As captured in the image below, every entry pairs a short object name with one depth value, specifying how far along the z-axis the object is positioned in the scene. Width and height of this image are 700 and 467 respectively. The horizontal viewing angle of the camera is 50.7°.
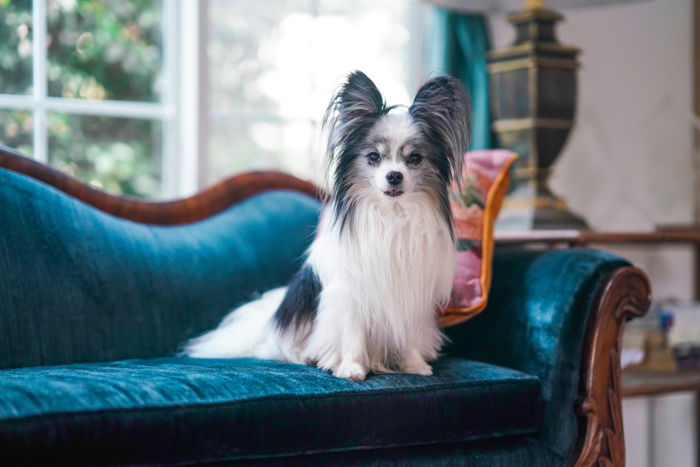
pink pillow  2.04
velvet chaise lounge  1.49
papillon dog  1.81
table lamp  2.79
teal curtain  3.21
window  2.68
